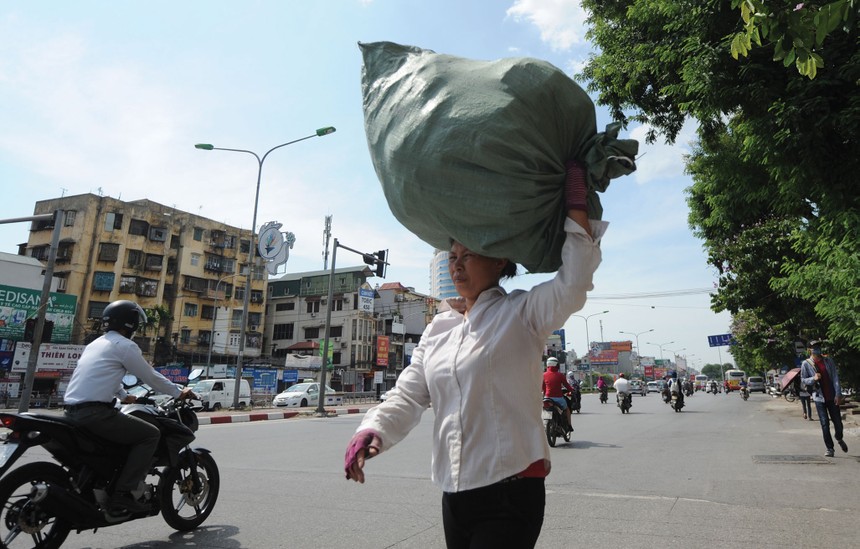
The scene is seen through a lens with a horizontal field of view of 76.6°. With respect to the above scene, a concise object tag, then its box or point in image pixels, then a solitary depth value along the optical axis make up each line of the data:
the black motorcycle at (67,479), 3.27
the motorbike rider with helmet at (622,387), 18.33
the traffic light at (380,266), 18.11
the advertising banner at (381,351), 50.38
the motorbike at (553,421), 9.28
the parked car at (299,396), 29.44
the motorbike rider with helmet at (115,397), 3.58
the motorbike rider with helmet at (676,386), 20.05
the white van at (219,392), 26.87
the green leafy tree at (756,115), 6.39
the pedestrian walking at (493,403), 1.61
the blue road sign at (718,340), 42.94
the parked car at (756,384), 57.47
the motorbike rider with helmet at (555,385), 9.87
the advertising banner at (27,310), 28.17
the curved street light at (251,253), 20.44
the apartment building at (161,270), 40.12
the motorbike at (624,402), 19.08
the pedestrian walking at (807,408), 15.73
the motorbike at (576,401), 18.69
